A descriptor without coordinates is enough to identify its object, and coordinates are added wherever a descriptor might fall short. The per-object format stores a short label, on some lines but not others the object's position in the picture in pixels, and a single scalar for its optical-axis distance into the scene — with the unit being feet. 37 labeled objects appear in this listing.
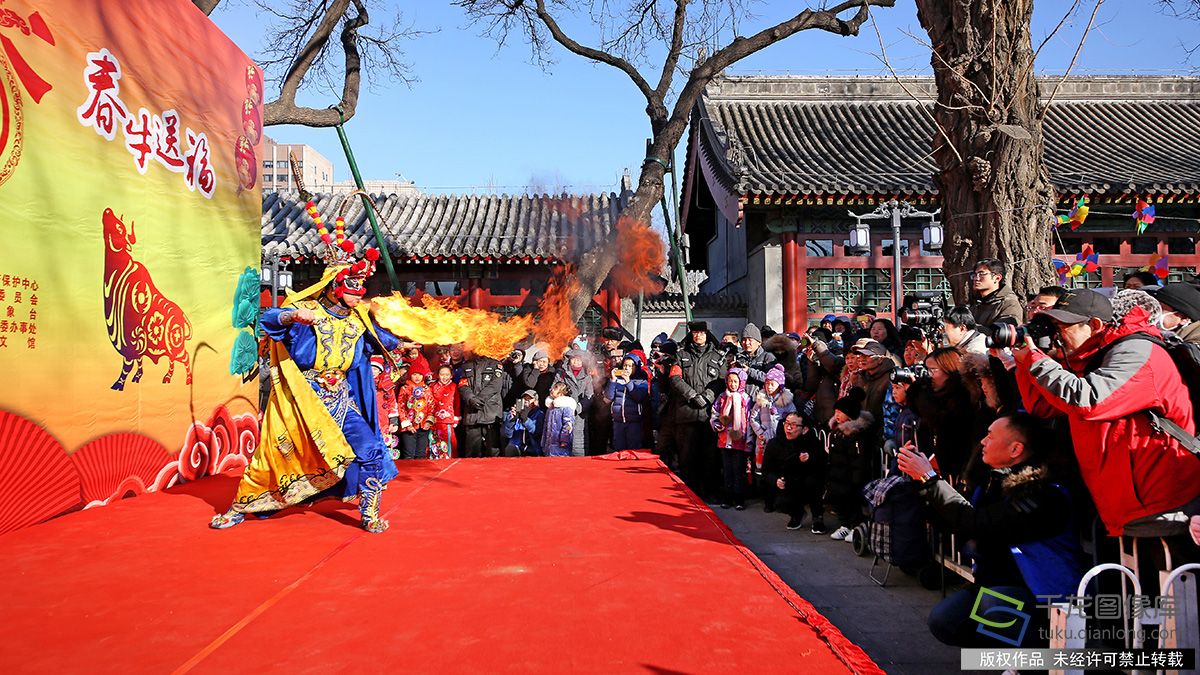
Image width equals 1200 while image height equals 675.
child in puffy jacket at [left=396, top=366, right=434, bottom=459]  25.44
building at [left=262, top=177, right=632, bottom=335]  42.14
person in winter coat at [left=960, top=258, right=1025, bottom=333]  13.99
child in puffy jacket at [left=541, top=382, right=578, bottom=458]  25.41
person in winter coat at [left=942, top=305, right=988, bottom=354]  13.29
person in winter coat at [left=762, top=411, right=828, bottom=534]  18.02
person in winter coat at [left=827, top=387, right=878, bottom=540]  16.12
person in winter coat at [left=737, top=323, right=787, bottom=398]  20.77
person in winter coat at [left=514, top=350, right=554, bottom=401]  26.96
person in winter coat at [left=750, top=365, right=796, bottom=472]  19.77
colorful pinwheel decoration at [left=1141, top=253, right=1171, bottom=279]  31.69
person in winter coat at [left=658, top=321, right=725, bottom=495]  21.50
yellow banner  14.71
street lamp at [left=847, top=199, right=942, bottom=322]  32.76
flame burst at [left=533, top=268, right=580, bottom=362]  33.96
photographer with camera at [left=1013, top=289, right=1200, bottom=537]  7.86
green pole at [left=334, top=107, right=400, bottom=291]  34.35
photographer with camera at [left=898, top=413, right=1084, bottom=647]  8.49
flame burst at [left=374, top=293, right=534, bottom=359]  17.60
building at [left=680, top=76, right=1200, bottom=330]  35.94
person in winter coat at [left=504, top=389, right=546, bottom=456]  26.35
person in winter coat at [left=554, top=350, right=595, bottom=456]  25.95
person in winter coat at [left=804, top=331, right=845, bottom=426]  18.99
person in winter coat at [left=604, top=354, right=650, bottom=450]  25.38
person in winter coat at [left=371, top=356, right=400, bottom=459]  25.12
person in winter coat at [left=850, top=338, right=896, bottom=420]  16.26
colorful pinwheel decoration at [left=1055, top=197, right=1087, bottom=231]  22.75
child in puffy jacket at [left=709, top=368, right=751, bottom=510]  20.21
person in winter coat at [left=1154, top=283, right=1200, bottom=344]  9.79
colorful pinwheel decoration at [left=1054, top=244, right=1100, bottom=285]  22.80
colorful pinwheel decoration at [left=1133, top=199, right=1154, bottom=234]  31.94
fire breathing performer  14.79
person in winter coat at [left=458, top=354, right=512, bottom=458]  25.96
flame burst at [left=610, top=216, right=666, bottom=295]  39.19
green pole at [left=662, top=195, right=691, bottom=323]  40.75
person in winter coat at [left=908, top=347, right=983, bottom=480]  12.31
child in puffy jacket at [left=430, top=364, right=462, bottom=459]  25.70
